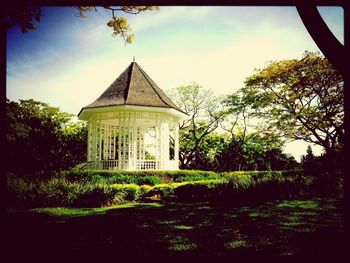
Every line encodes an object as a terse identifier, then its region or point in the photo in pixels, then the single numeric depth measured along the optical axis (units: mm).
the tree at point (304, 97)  19516
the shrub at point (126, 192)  10719
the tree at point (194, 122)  32781
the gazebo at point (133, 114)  18094
